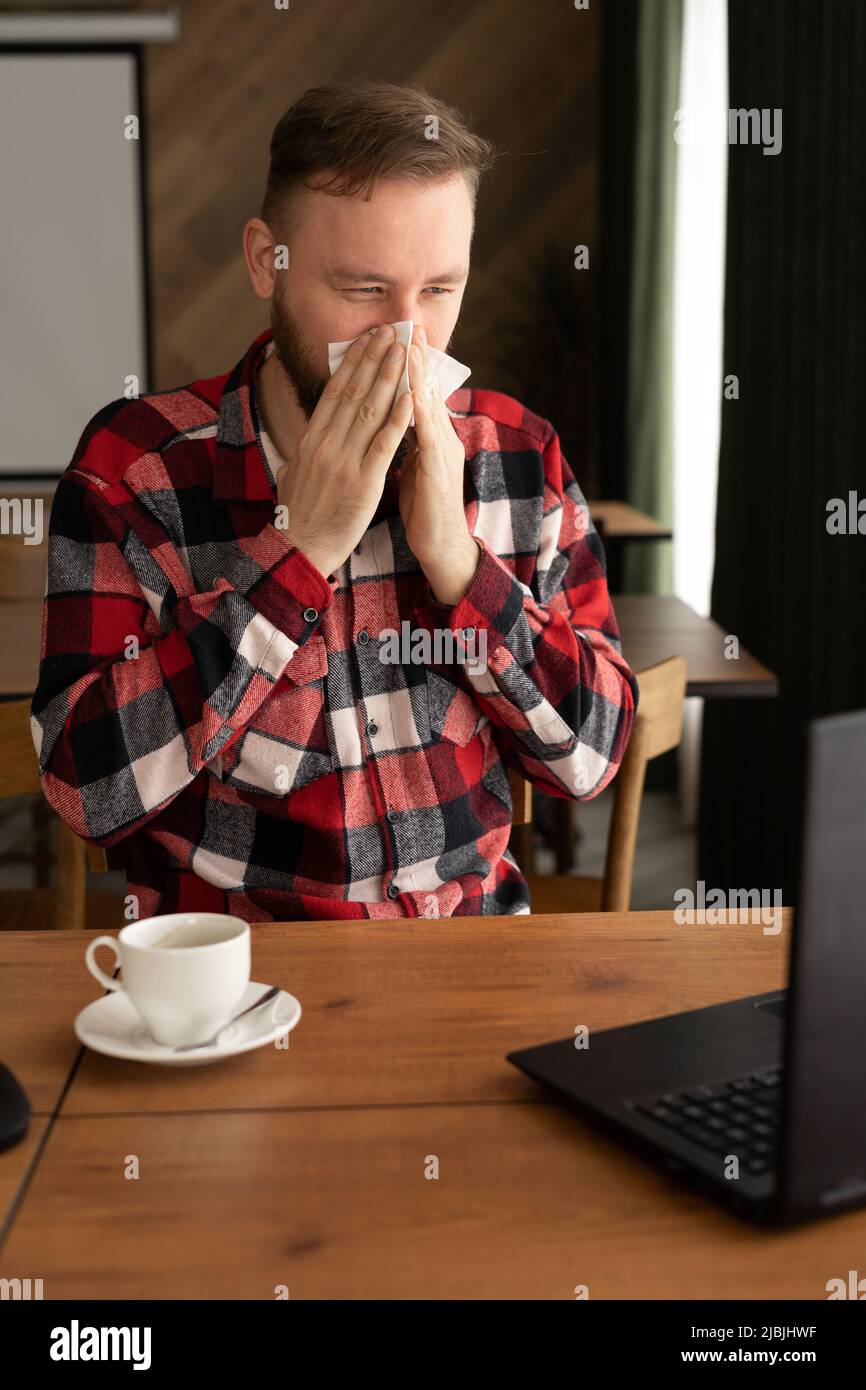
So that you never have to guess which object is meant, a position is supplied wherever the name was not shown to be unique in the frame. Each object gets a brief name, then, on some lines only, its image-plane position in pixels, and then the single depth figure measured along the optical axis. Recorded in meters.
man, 1.33
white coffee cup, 0.90
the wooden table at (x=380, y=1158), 0.72
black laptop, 0.65
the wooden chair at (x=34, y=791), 1.67
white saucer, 0.92
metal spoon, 1.00
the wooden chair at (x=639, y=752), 1.84
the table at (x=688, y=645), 2.40
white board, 5.29
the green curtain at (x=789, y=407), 2.65
